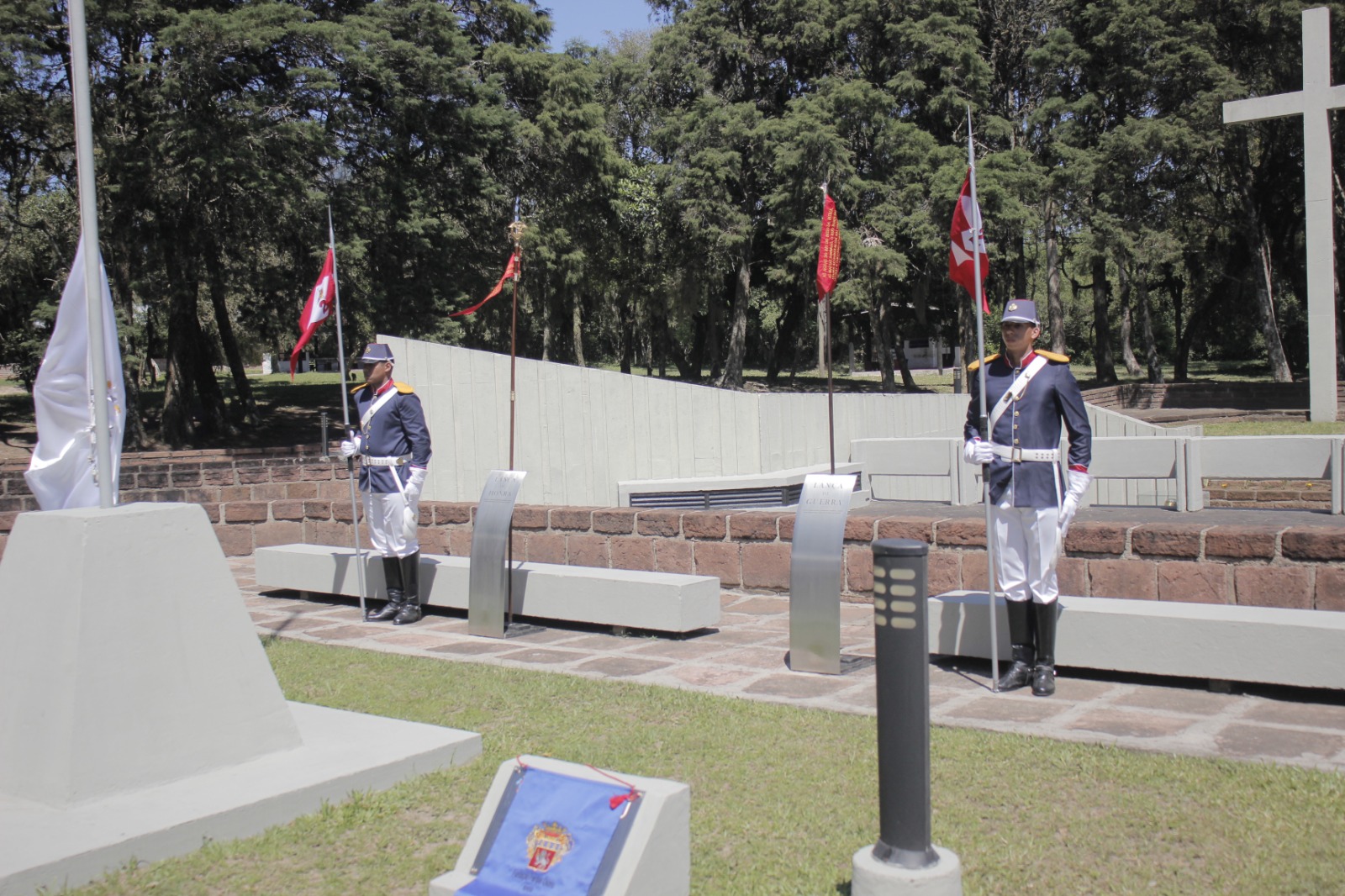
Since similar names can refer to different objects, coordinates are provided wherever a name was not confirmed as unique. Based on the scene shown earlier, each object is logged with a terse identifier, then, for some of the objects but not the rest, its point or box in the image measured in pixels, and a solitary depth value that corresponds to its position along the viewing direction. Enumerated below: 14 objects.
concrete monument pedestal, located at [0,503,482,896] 4.16
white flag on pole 5.69
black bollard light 3.29
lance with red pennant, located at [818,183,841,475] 9.16
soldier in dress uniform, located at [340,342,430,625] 8.48
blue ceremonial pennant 3.20
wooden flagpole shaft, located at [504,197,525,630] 8.14
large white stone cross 19.91
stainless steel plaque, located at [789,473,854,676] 6.46
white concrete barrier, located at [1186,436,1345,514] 9.76
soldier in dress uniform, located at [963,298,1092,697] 5.90
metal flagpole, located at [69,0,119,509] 4.80
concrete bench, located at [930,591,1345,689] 5.43
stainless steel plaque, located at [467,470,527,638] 7.96
